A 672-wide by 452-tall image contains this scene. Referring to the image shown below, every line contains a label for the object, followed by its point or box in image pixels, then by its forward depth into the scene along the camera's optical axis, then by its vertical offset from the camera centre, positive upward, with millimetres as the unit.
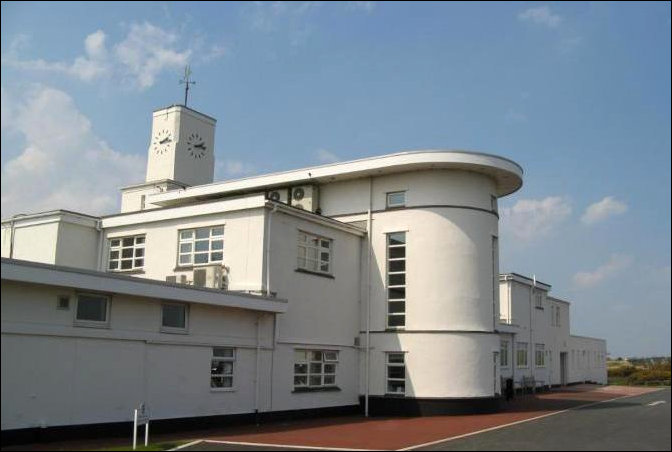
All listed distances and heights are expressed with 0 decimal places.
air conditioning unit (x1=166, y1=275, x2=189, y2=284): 22531 +1982
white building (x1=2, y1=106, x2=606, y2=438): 17594 +1672
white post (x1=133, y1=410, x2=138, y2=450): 14328 -1851
